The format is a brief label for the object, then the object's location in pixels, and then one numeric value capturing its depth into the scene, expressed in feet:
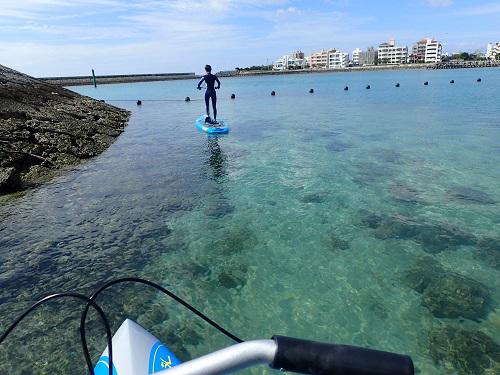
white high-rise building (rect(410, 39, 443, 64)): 645.92
